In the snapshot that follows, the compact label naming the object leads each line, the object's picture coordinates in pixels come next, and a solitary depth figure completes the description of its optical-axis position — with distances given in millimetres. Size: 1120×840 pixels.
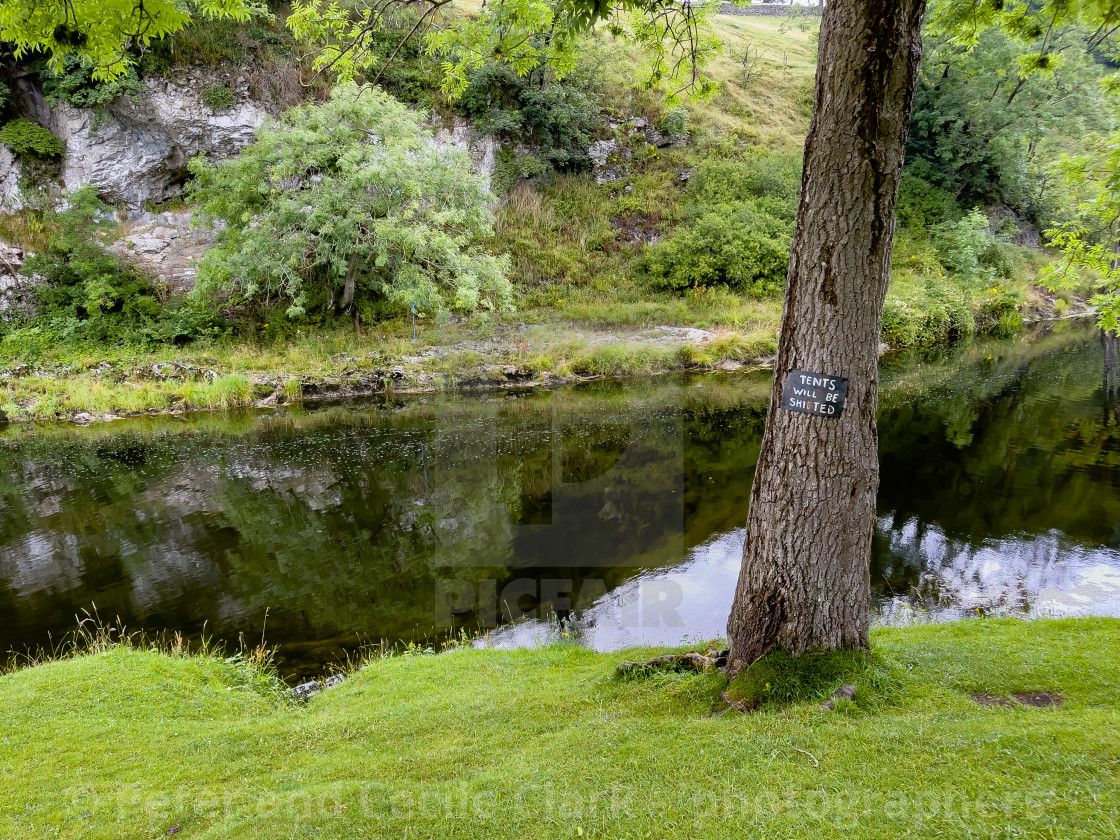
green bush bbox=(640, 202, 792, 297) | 24703
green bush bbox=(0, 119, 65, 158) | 22109
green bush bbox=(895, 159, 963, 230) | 30109
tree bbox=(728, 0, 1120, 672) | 3346
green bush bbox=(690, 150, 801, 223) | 27327
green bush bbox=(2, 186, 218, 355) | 19516
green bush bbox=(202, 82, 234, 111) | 23609
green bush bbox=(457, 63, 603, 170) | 26609
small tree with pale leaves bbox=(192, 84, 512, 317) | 18094
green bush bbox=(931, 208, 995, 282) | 25609
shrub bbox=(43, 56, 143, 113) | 22078
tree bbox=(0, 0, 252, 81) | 3840
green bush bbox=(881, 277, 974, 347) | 23438
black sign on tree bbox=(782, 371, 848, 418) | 3580
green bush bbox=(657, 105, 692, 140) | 30234
